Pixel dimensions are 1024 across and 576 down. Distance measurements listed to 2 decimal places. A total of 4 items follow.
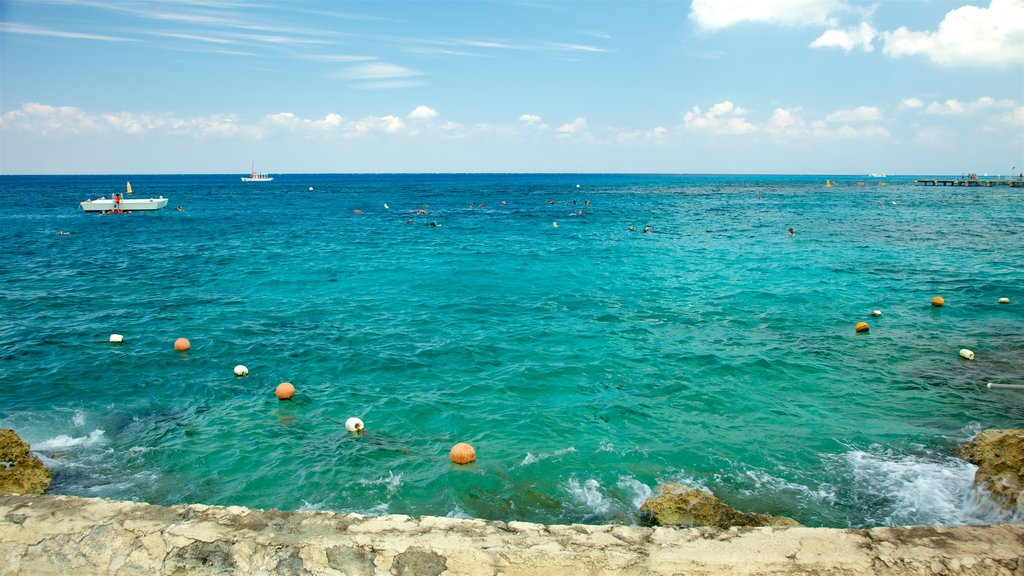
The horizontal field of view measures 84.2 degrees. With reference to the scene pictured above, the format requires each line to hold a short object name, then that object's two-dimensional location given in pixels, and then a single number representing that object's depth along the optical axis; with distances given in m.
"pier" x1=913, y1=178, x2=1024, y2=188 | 107.20
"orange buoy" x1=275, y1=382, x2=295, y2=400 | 13.86
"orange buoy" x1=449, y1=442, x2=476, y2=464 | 10.94
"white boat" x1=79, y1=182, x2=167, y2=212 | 59.22
